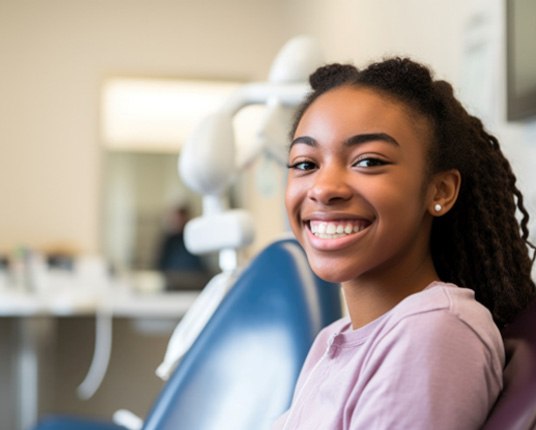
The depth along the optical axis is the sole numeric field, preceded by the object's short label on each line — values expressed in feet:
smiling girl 2.51
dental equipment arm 5.39
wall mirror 15.25
